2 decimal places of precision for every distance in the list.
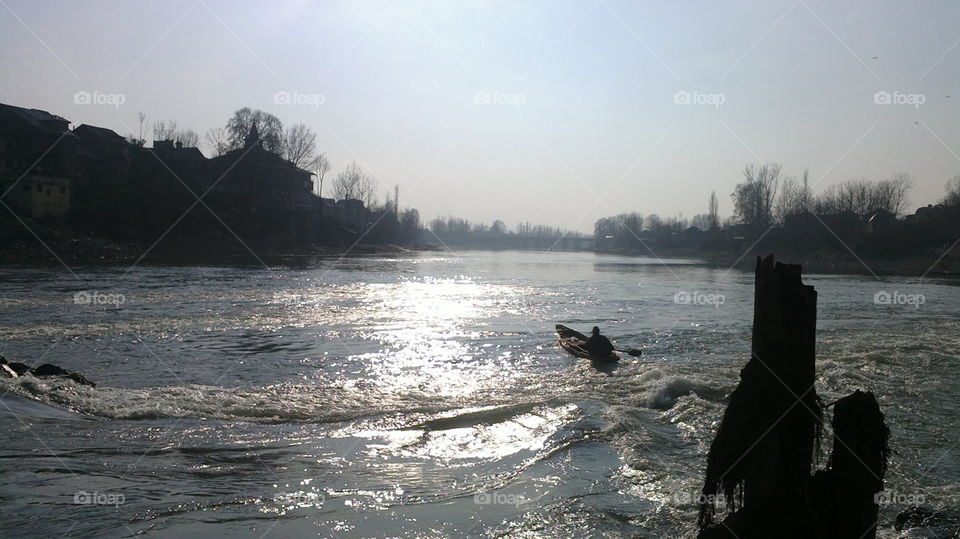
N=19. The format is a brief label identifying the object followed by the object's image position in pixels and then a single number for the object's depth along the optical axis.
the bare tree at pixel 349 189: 146.00
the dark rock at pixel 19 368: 12.50
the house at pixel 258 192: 79.94
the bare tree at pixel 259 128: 97.25
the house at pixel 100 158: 70.12
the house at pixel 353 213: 119.15
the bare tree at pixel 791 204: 113.12
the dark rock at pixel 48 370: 12.44
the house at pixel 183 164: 79.25
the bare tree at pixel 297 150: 106.75
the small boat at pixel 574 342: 17.23
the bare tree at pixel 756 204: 117.69
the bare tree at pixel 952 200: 85.32
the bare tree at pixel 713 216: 140.68
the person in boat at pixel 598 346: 16.97
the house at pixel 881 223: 82.38
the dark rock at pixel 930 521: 5.88
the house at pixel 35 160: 56.78
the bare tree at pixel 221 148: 99.00
